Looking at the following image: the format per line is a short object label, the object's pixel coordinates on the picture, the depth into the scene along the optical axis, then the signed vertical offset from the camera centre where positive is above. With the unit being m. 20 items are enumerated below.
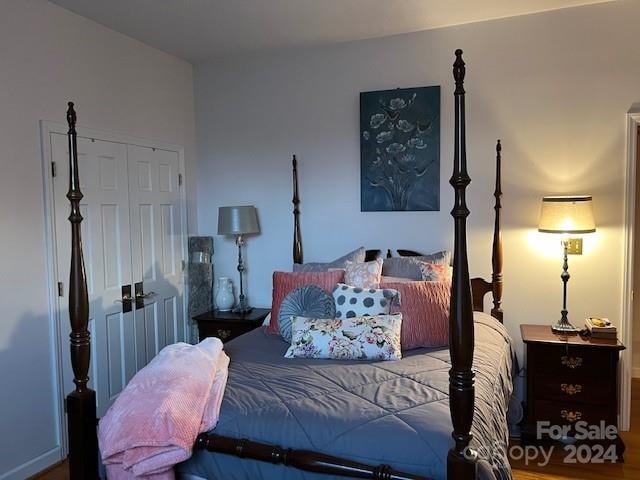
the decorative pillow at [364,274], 2.91 -0.32
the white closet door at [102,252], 2.97 -0.18
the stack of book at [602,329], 2.96 -0.67
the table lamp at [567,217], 2.95 +0.00
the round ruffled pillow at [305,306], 2.72 -0.46
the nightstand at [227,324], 3.65 -0.74
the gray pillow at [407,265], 3.11 -0.28
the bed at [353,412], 1.48 -0.68
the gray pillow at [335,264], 3.31 -0.29
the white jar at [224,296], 3.96 -0.58
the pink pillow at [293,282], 2.93 -0.36
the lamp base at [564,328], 3.08 -0.69
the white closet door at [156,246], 3.56 -0.16
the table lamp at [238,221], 3.73 +0.01
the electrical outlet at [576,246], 3.20 -0.19
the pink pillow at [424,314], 2.56 -0.49
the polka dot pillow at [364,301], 2.63 -0.43
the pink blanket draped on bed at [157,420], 1.63 -0.67
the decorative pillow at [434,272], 2.97 -0.32
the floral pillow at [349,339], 2.37 -0.57
